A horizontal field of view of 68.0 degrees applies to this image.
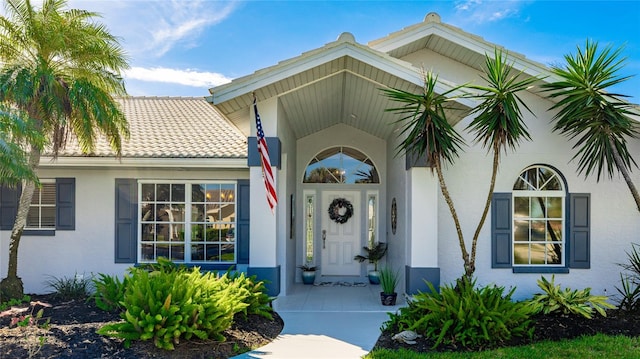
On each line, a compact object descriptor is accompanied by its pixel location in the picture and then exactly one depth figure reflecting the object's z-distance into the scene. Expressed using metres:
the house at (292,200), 7.88
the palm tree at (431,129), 6.60
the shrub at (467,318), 5.89
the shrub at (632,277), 7.58
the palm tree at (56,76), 7.32
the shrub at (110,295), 6.89
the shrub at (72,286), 8.33
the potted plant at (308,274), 11.09
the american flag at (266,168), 7.22
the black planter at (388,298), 8.34
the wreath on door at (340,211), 11.55
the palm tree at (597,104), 7.15
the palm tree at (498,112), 6.54
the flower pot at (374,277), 11.06
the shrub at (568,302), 6.85
